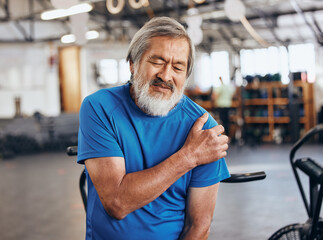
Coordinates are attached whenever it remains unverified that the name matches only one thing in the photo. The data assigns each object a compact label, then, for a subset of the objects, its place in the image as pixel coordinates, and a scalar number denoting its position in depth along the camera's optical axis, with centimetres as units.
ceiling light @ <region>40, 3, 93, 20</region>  895
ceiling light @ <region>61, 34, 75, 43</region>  1255
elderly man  123
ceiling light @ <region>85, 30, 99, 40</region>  1240
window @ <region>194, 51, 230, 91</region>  1452
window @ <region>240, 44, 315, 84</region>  1258
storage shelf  1105
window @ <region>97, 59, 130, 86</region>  1474
